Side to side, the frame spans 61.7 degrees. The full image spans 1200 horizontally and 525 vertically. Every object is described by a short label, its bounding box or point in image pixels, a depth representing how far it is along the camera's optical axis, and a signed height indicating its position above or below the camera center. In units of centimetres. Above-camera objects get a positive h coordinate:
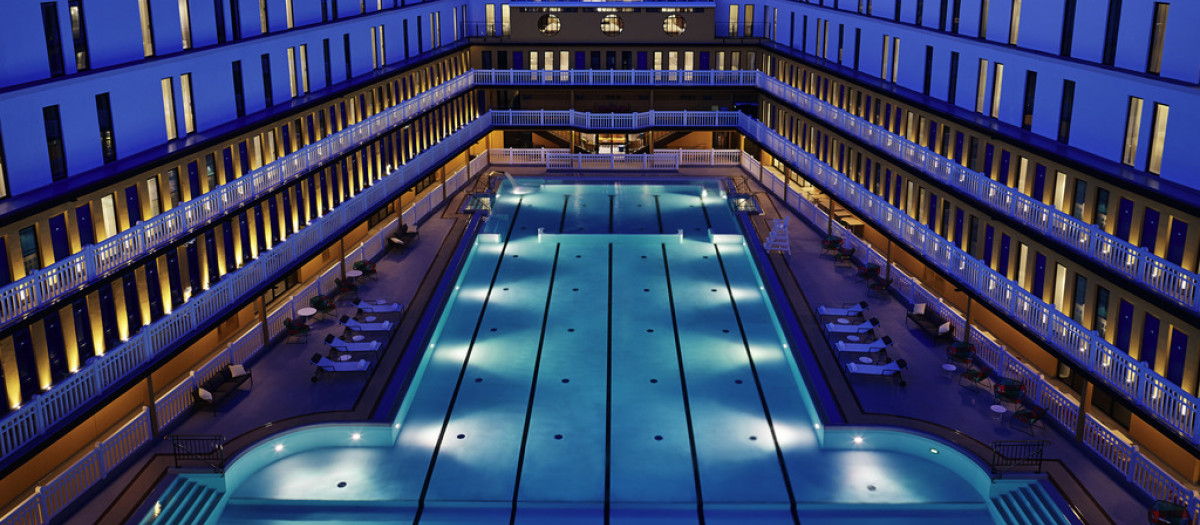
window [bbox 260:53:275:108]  2891 -241
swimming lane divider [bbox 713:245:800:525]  2055 -995
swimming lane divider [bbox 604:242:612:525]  2053 -1001
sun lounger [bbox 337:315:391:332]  2759 -895
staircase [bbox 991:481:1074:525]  1922 -980
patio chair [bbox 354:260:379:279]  3247 -872
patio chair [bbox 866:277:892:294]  3149 -907
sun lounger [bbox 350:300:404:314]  2927 -895
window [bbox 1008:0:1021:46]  2600 -86
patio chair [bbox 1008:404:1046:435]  2247 -926
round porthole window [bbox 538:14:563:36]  4959 -171
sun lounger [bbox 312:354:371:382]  2508 -907
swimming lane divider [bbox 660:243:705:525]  2044 -996
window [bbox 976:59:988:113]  2739 -258
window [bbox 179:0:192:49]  2503 -83
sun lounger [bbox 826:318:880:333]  2761 -904
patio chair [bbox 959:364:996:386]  2433 -908
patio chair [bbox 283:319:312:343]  2781 -919
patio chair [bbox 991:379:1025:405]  2355 -912
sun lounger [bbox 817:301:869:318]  2878 -895
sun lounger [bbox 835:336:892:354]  2628 -907
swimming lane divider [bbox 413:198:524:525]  2051 -989
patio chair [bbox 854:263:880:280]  3228 -884
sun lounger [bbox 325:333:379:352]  2628 -901
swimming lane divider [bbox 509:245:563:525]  2084 -986
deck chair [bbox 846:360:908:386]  2498 -916
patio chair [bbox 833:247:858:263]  3431 -882
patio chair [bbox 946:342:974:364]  2580 -906
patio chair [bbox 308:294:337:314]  2920 -886
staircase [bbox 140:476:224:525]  1912 -971
